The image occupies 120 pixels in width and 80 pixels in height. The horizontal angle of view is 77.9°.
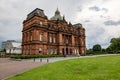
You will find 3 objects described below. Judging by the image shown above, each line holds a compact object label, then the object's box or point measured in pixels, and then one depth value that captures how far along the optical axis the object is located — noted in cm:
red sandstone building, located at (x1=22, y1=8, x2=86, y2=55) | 2853
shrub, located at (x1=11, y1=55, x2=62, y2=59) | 2275
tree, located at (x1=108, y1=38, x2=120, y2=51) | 5178
